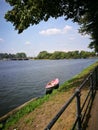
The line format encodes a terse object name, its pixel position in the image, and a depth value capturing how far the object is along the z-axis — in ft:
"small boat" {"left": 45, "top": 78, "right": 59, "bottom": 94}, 35.58
